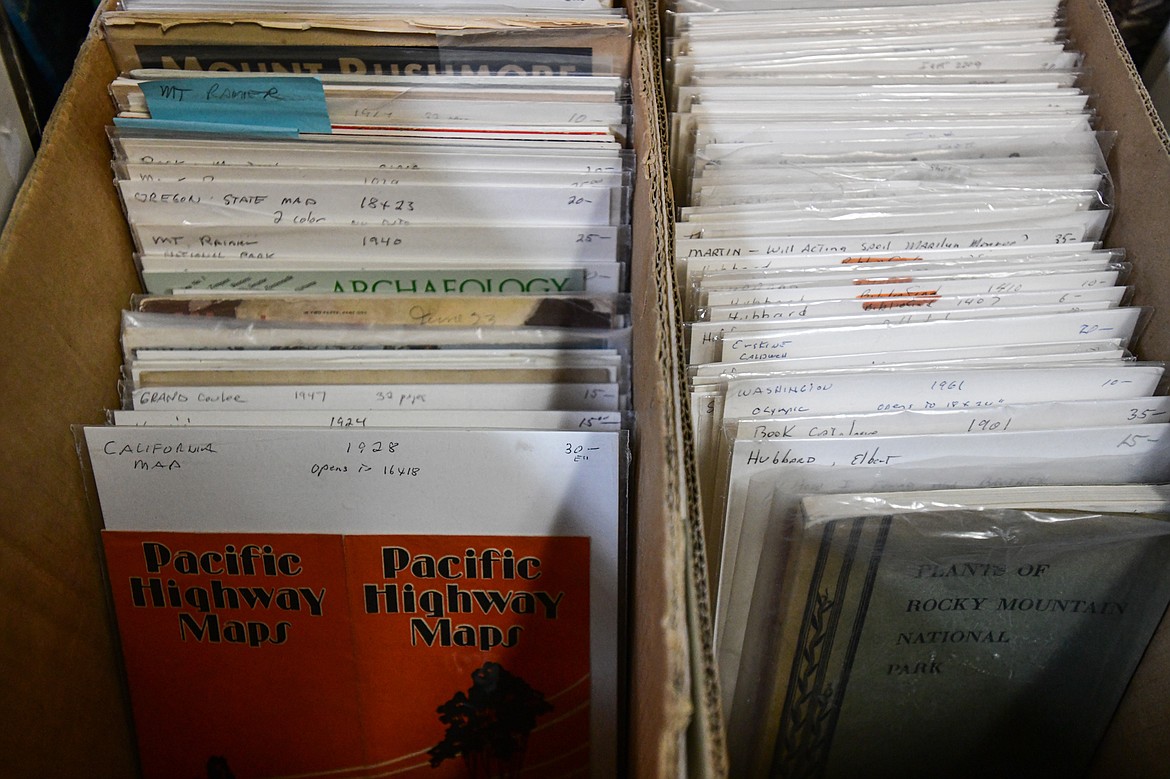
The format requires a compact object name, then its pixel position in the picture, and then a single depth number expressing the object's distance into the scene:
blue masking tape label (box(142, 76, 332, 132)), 0.75
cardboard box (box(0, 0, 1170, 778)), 0.67
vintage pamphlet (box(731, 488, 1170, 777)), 0.65
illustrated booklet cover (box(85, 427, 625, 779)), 0.73
